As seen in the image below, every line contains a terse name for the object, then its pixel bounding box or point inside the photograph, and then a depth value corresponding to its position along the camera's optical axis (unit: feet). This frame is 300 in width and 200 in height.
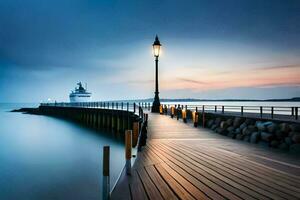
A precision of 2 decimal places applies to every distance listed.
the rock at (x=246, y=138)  34.47
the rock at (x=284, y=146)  28.64
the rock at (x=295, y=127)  30.41
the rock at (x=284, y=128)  31.40
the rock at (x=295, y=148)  26.65
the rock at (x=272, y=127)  32.66
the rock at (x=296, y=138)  28.07
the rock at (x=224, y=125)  42.47
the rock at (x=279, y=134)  30.94
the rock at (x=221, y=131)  40.86
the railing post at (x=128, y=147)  18.95
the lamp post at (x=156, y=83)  72.27
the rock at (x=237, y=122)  41.77
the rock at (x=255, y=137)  32.73
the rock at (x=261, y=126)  34.47
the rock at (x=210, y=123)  50.27
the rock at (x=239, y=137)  36.05
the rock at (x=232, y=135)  37.80
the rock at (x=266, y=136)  30.98
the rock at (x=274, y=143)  29.96
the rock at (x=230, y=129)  39.96
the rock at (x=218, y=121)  47.70
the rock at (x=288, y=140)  28.99
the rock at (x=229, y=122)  43.68
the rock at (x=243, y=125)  38.49
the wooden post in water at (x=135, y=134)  34.14
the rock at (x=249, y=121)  39.88
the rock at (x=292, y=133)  29.82
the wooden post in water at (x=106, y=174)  14.20
